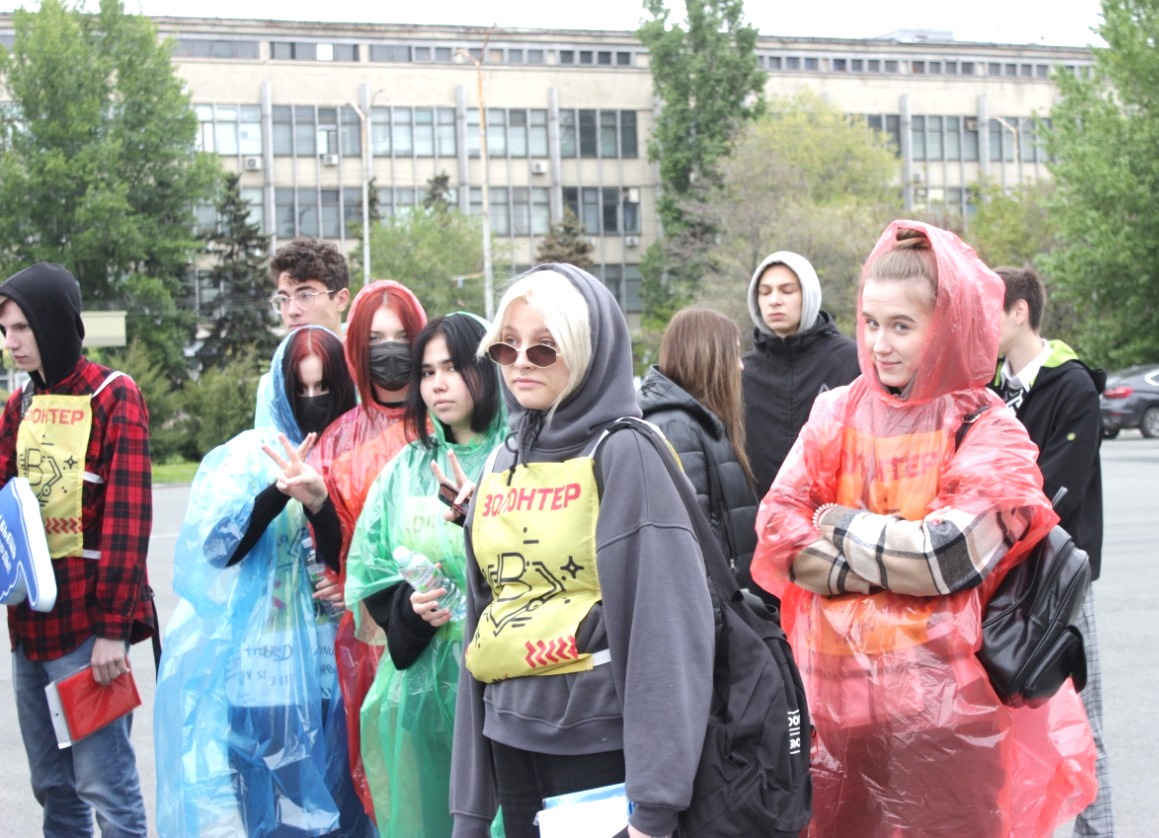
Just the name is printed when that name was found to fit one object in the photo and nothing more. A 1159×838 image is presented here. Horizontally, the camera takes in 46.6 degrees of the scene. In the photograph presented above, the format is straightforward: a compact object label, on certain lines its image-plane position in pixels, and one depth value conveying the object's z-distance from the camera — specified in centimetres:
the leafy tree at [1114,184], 3164
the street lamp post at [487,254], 3778
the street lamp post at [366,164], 4825
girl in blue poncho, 447
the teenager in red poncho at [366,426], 464
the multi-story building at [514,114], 6500
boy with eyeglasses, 550
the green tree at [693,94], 6256
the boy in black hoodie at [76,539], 461
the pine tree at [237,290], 5525
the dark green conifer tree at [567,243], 6062
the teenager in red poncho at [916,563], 328
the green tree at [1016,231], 4212
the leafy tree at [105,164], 5159
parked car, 2831
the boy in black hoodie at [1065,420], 449
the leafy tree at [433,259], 5194
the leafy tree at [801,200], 4422
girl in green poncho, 412
